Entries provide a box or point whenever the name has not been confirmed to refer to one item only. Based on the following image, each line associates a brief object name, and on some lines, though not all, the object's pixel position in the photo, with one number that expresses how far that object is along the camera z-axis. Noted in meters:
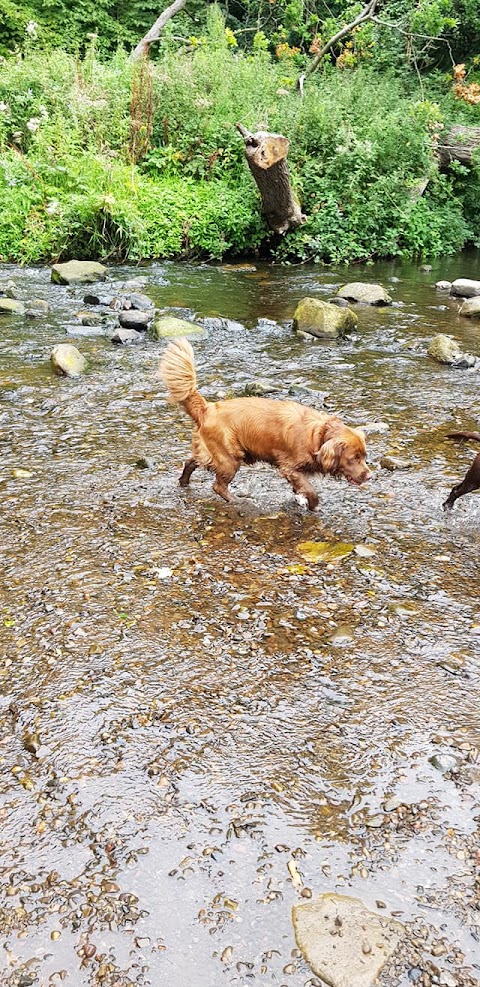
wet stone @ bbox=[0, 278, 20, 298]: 11.65
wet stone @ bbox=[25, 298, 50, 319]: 10.78
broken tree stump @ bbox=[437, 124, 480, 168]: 19.47
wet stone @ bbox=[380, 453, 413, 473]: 6.11
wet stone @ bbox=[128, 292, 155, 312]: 10.97
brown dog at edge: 5.00
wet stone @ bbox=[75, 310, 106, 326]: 10.47
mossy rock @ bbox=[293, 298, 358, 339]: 10.16
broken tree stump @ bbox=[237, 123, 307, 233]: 14.12
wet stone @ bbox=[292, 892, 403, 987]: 2.31
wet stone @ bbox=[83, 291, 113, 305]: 11.54
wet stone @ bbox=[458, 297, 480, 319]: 11.52
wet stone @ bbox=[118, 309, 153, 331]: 10.19
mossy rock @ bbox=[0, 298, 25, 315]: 10.90
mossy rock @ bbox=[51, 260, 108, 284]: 12.79
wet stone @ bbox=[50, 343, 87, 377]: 8.25
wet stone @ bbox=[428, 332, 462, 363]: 9.10
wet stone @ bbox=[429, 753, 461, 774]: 3.11
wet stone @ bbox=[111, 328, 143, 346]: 9.69
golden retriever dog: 5.17
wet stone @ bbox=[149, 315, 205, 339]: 9.93
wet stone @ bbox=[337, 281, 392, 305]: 12.08
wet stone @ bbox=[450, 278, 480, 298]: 12.92
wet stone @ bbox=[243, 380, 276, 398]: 7.70
